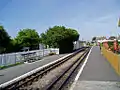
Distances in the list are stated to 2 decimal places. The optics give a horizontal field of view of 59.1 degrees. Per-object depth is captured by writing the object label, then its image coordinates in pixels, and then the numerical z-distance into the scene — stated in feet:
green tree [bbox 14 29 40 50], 102.20
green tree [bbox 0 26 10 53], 70.97
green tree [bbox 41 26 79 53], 73.66
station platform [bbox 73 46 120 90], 16.43
